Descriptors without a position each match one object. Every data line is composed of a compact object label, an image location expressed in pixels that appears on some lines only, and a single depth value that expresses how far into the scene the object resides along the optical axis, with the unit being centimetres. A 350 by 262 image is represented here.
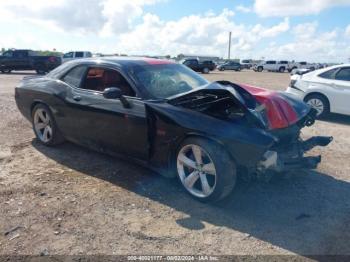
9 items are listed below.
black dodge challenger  381
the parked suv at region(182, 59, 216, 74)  3694
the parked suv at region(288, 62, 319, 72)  5730
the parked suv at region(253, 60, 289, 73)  5688
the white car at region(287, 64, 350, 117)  880
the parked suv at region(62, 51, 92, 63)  3235
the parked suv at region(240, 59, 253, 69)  6727
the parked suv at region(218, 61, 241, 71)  5622
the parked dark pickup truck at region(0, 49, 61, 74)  2591
